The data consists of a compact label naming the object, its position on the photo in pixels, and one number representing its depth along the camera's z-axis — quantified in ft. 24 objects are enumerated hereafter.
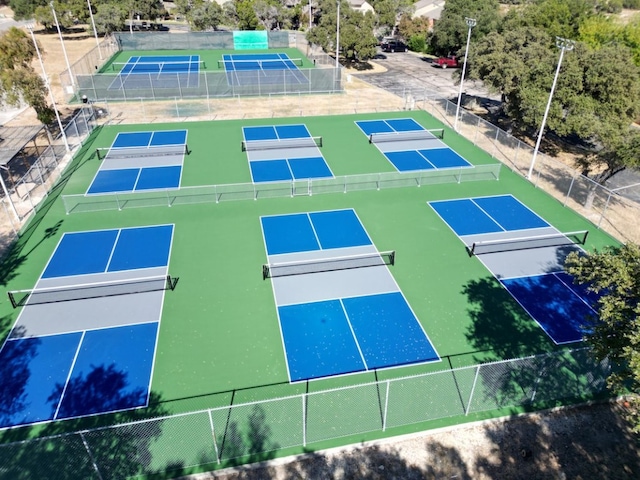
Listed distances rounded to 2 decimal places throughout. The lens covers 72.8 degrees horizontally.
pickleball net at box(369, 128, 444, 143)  98.02
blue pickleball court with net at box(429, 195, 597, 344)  50.78
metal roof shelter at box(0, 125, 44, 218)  69.94
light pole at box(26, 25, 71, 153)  85.39
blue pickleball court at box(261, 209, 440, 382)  44.65
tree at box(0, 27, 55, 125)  80.59
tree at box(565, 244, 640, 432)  30.12
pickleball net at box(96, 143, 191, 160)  89.15
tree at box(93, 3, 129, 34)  204.95
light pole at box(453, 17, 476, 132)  103.60
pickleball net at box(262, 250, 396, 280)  55.93
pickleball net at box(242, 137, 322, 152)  92.58
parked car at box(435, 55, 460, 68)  180.34
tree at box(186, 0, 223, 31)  221.25
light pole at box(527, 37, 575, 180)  67.99
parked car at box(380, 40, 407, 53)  217.15
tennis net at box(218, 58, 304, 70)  167.70
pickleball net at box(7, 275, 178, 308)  51.21
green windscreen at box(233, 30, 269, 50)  198.80
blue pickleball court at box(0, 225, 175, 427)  40.16
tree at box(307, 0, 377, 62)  164.96
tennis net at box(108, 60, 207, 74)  159.22
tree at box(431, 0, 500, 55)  156.56
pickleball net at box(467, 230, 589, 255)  60.75
